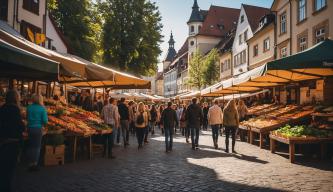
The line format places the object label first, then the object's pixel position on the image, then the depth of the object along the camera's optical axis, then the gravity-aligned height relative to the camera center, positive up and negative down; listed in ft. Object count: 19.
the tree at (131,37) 130.21 +23.95
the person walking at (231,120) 43.65 -1.85
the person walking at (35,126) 28.27 -1.82
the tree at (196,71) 159.84 +14.70
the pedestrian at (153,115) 65.90 -2.04
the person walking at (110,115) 41.55 -1.36
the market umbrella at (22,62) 20.24 +2.61
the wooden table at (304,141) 35.47 -3.64
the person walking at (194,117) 46.37 -1.63
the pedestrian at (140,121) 46.55 -2.24
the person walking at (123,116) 48.84 -1.68
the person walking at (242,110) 63.35 -0.94
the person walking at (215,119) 47.85 -1.92
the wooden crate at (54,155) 32.19 -4.70
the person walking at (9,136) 18.76 -1.80
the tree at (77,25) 121.90 +26.57
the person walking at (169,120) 44.65 -1.98
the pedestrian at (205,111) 85.20 -1.58
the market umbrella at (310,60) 39.37 +4.91
